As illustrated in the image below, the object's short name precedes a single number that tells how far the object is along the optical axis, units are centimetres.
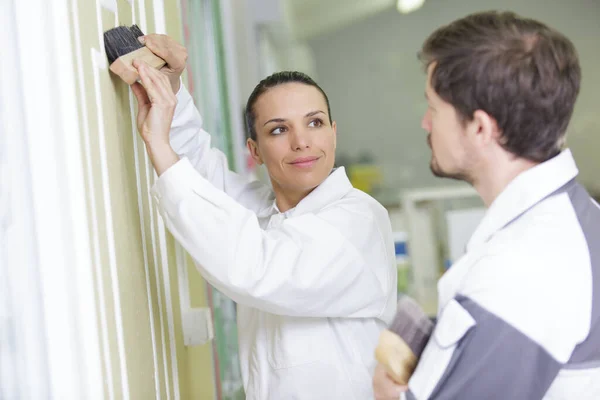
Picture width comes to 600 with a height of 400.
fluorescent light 720
